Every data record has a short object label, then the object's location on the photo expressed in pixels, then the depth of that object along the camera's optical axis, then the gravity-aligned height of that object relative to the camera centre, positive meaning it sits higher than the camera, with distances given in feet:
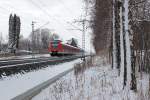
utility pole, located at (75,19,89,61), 74.05 +8.10
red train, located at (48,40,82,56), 172.42 +2.83
